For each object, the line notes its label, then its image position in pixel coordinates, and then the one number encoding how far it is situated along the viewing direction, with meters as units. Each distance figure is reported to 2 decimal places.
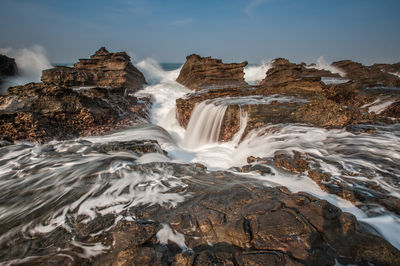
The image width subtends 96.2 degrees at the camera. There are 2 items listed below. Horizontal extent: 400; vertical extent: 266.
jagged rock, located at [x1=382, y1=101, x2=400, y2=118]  7.11
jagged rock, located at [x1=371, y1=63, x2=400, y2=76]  28.00
